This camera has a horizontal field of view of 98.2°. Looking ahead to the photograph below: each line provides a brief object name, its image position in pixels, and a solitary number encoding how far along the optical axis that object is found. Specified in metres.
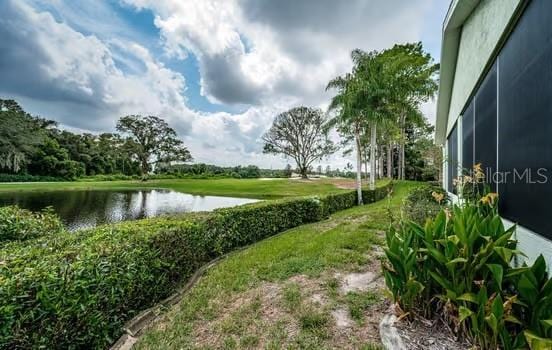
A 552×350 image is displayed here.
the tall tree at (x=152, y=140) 35.22
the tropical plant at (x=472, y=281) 1.46
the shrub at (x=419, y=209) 4.48
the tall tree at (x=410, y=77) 13.46
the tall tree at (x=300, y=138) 35.34
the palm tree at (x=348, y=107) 13.12
